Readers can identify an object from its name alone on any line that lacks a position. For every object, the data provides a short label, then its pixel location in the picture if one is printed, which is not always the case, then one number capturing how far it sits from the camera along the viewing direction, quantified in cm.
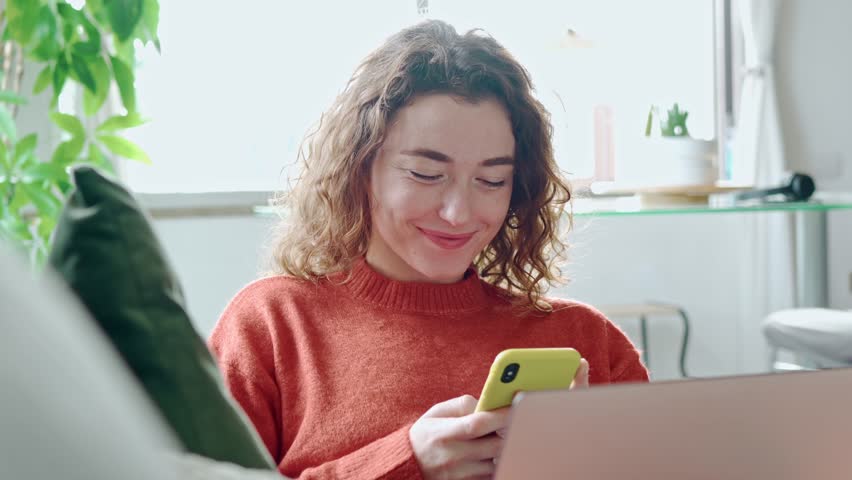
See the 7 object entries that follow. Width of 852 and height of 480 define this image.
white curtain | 339
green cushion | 69
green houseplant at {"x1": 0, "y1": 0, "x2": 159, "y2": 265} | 187
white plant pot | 244
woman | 127
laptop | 72
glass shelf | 219
